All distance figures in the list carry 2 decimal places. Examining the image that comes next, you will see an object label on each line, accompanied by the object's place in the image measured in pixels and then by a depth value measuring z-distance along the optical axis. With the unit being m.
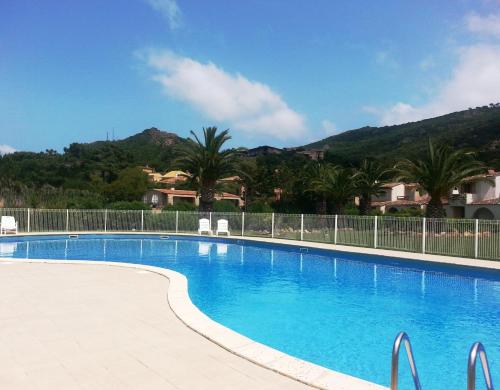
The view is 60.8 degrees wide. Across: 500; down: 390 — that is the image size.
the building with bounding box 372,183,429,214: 49.44
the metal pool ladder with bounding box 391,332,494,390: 2.99
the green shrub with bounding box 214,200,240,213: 30.28
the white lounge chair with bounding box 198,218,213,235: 24.75
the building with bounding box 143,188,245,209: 52.82
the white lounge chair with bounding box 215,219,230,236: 24.39
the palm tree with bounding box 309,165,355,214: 30.06
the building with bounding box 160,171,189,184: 66.88
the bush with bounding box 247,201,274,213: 31.12
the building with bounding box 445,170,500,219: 39.62
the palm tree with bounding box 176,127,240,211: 27.61
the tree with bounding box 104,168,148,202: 41.56
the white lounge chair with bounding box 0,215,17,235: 21.84
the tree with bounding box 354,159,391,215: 33.12
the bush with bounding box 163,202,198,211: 30.89
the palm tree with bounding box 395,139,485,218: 22.27
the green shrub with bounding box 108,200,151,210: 27.17
